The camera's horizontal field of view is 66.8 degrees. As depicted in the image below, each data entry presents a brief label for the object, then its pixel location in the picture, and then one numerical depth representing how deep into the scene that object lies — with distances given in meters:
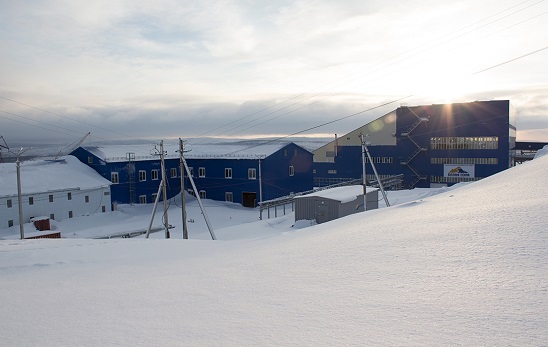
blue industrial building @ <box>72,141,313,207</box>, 40.66
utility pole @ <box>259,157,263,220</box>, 38.97
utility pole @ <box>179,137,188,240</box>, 20.35
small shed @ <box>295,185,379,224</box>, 25.24
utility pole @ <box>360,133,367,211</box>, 25.16
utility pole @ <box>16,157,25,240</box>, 23.88
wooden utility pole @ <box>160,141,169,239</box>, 20.82
